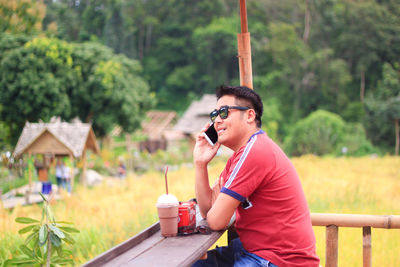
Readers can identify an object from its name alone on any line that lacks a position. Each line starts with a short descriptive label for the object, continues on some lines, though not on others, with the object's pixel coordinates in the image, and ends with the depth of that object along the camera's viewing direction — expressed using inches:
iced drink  78.7
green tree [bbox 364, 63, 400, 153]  876.0
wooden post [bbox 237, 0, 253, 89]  116.4
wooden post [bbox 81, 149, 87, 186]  463.0
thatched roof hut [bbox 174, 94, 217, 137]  1029.2
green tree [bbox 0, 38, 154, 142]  587.8
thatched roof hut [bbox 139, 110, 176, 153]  1244.8
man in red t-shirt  77.4
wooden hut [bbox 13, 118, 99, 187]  411.8
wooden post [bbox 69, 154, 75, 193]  416.7
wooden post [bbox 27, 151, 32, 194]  373.4
